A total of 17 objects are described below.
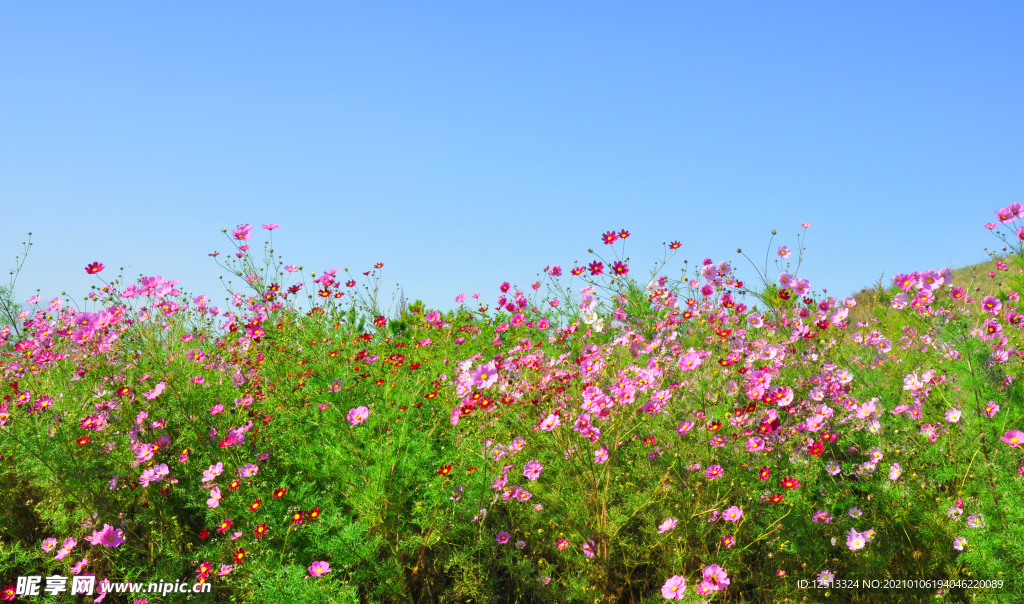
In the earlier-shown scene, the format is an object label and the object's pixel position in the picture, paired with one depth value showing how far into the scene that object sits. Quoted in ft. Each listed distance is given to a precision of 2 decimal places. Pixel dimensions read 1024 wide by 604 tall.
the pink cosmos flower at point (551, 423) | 7.70
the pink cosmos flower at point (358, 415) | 9.27
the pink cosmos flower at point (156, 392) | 10.25
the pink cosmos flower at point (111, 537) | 8.88
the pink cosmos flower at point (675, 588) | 7.57
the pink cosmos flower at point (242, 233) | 12.80
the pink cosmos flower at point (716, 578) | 7.66
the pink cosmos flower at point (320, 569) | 7.97
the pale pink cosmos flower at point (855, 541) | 8.60
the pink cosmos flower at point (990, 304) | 11.55
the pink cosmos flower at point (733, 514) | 7.90
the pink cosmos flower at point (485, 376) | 8.12
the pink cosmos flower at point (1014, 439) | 8.52
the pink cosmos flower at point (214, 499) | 9.15
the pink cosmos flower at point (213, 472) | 9.46
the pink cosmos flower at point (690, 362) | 9.67
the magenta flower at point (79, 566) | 9.04
